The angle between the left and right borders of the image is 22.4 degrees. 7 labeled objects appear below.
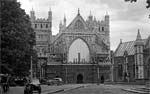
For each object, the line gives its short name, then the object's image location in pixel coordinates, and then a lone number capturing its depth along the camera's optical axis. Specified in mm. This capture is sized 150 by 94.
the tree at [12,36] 31656
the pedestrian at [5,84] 31578
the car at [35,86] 31406
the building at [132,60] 77812
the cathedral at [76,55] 111750
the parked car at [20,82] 68562
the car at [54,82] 73538
